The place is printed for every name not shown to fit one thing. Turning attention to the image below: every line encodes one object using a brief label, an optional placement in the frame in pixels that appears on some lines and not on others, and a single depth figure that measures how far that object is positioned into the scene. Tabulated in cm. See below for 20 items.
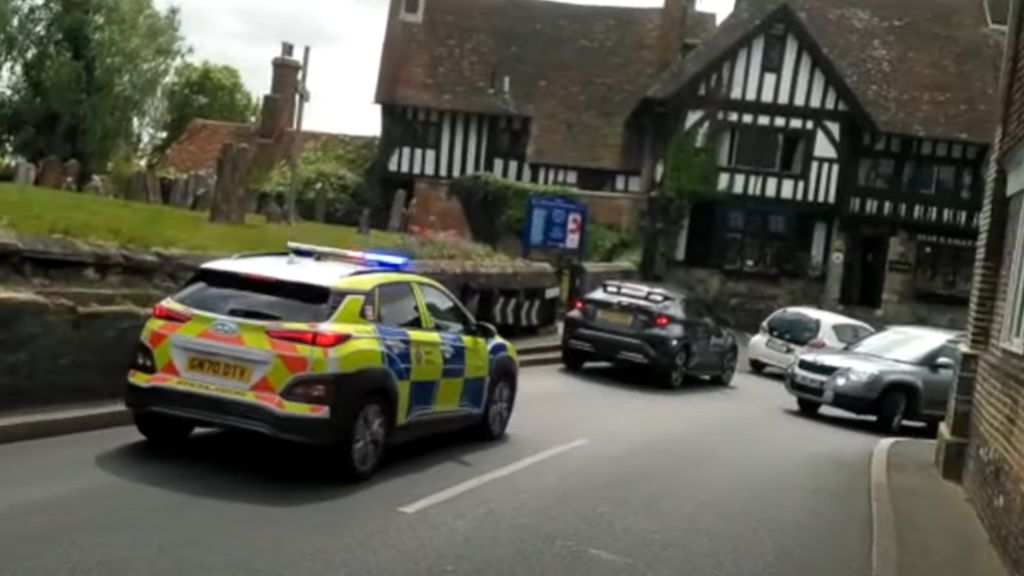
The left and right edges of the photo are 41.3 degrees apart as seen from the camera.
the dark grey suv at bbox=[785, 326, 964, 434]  2016
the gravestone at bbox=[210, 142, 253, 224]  2122
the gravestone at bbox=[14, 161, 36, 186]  2444
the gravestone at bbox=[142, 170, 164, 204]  2666
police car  946
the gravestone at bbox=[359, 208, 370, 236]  2739
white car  2841
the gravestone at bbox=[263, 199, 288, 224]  2734
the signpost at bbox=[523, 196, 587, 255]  2783
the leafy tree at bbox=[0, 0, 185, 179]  4597
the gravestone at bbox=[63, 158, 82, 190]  2756
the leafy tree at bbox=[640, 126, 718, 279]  4247
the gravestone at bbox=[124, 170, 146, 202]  2692
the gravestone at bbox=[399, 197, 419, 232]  3404
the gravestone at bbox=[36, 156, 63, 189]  2706
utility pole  2205
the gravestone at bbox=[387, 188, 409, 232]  3467
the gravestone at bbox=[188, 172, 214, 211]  2676
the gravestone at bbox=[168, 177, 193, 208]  2789
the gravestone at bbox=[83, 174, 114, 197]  2658
